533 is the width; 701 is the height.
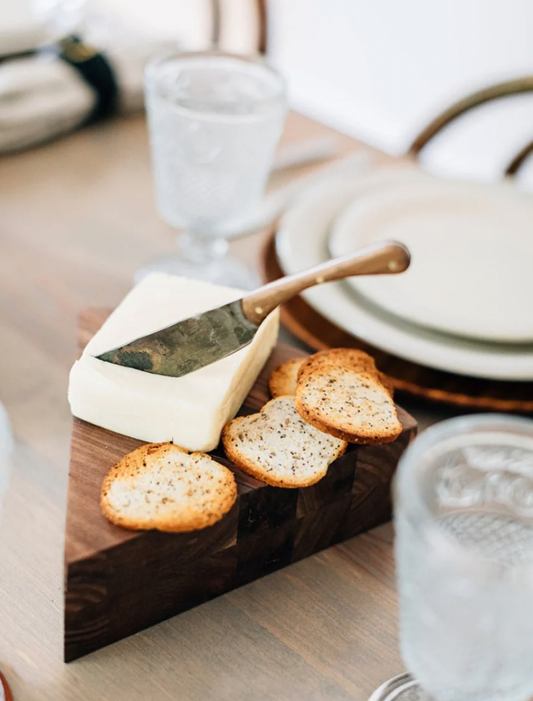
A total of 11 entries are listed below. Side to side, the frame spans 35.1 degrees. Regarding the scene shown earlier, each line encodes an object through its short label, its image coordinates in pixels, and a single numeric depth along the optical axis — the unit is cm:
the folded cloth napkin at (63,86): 113
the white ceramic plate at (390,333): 79
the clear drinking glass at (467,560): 42
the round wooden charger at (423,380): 78
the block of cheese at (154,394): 60
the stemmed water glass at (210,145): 87
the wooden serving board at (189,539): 54
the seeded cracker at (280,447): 60
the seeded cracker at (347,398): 62
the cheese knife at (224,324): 62
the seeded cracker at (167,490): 54
